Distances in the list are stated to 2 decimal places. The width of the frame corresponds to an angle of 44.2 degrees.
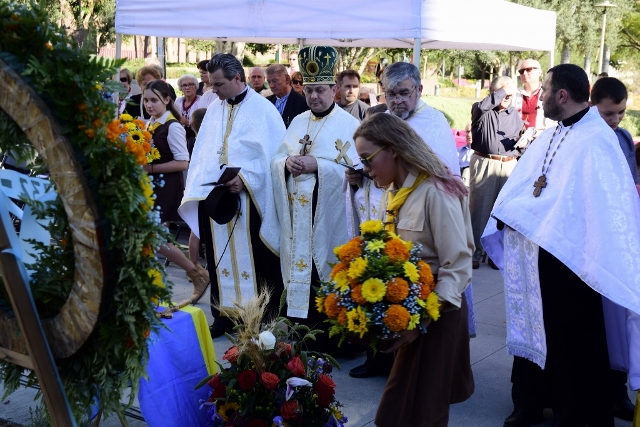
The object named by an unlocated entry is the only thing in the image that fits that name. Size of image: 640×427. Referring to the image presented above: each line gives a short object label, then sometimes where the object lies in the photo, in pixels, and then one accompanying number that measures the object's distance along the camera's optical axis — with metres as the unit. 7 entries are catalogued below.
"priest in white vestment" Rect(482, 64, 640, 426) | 4.27
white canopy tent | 7.77
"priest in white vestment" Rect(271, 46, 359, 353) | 5.91
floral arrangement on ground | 3.80
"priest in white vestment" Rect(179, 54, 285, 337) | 6.18
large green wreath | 2.16
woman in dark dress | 7.64
